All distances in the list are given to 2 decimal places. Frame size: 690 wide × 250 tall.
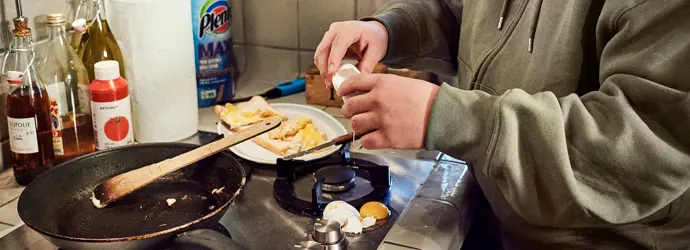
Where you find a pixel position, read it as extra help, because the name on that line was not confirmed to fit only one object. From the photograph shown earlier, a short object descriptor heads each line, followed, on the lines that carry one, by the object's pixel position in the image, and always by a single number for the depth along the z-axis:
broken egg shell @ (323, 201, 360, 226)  0.84
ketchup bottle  1.01
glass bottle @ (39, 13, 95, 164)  1.02
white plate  1.05
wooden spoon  0.87
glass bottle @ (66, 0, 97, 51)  1.10
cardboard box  1.32
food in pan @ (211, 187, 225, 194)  0.93
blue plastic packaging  1.29
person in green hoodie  0.63
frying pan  0.75
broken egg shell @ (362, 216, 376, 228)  0.85
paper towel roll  1.07
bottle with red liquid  0.94
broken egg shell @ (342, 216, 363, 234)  0.83
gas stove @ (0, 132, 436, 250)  0.83
